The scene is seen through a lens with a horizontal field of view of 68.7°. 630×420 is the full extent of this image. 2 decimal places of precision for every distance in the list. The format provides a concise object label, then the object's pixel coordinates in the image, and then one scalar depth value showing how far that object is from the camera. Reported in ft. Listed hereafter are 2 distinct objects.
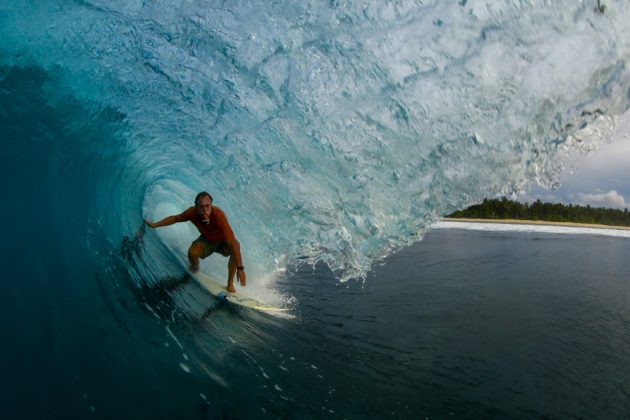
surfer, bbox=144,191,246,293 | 16.47
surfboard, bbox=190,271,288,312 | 17.57
